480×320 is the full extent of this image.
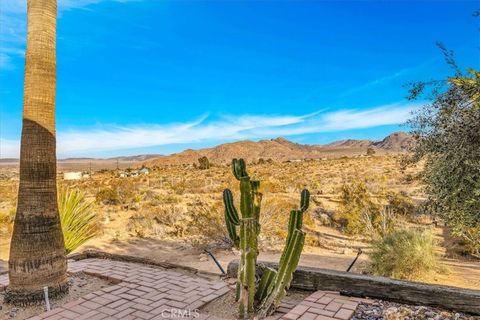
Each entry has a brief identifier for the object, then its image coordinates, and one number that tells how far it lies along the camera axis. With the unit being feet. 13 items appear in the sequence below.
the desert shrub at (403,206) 45.51
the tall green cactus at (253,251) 14.24
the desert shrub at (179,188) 70.53
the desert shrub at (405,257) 25.09
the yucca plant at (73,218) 20.33
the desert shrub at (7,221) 40.88
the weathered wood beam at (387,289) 14.16
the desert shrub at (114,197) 59.82
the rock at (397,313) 13.53
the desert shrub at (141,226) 41.10
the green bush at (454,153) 18.22
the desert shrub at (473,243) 29.23
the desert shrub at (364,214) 39.22
